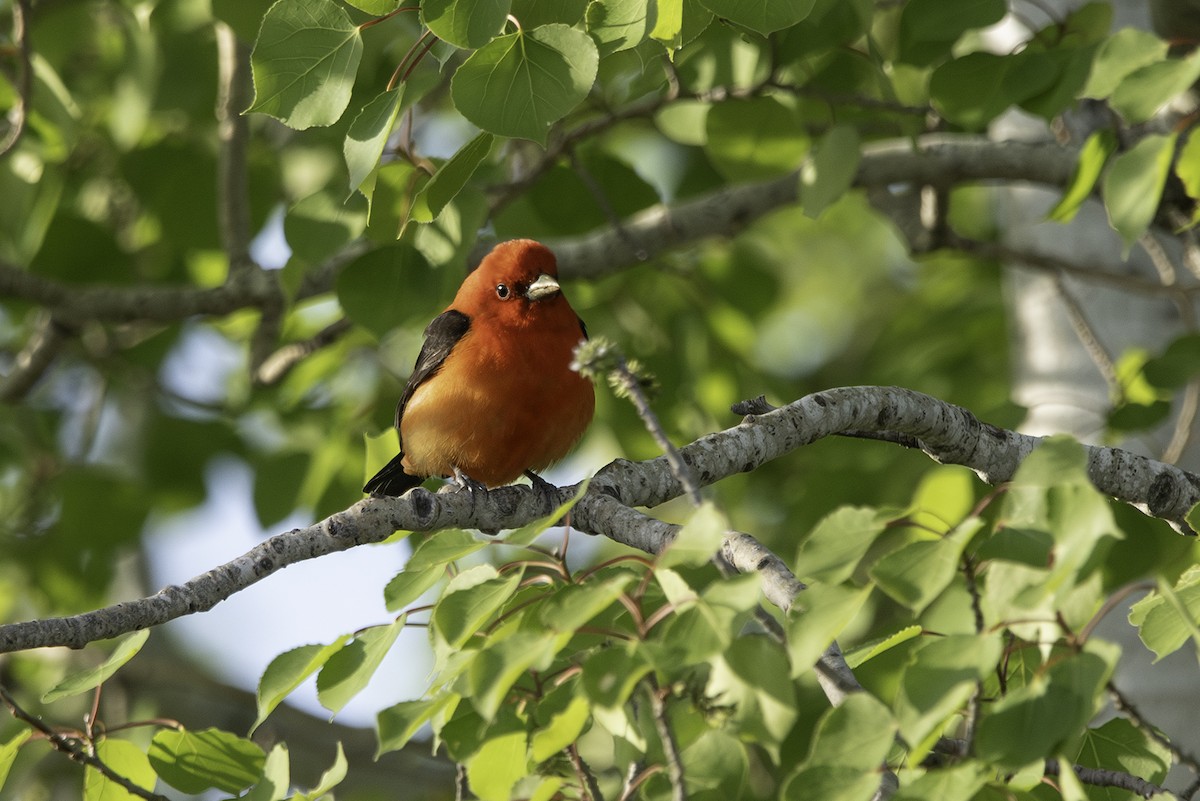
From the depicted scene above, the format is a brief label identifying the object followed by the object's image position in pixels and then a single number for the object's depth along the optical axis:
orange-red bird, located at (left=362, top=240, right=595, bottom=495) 9.18
